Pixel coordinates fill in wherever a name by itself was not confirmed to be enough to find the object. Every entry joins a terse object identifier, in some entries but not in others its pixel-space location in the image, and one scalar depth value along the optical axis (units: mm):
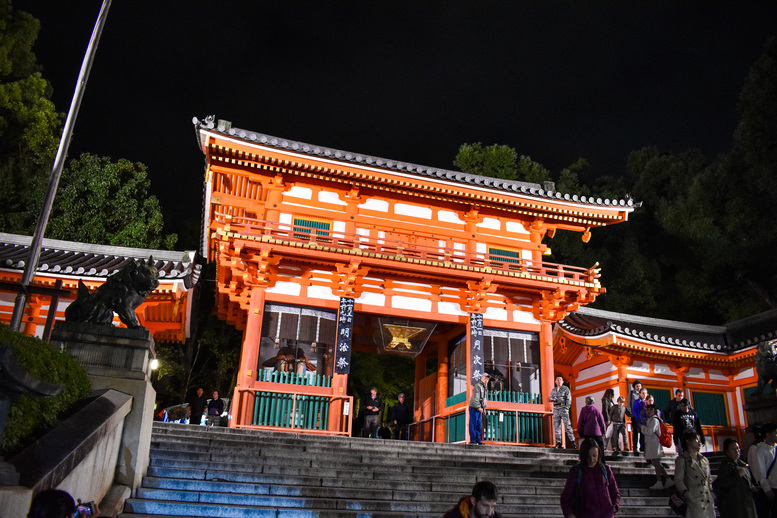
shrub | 4891
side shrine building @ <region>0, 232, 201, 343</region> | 14375
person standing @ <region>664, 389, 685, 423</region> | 11664
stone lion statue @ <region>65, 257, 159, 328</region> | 7020
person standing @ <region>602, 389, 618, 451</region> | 12383
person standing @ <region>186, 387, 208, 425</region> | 13875
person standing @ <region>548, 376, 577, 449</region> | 13203
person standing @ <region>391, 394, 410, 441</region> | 15578
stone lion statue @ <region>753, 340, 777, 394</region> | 10031
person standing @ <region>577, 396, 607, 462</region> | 10875
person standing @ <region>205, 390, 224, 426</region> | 14320
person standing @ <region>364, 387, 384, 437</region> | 15034
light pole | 7602
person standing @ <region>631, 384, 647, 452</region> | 12188
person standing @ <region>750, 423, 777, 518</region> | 7023
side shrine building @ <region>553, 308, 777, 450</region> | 18397
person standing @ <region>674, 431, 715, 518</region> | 6402
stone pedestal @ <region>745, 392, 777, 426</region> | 9477
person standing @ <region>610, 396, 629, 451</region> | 12477
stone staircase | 6867
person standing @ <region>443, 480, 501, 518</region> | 4094
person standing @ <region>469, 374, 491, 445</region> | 13086
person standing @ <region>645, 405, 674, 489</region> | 9575
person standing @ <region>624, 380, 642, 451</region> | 12470
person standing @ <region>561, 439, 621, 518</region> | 5402
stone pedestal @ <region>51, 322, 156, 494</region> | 6602
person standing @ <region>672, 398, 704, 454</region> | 10742
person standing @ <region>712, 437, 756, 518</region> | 6625
